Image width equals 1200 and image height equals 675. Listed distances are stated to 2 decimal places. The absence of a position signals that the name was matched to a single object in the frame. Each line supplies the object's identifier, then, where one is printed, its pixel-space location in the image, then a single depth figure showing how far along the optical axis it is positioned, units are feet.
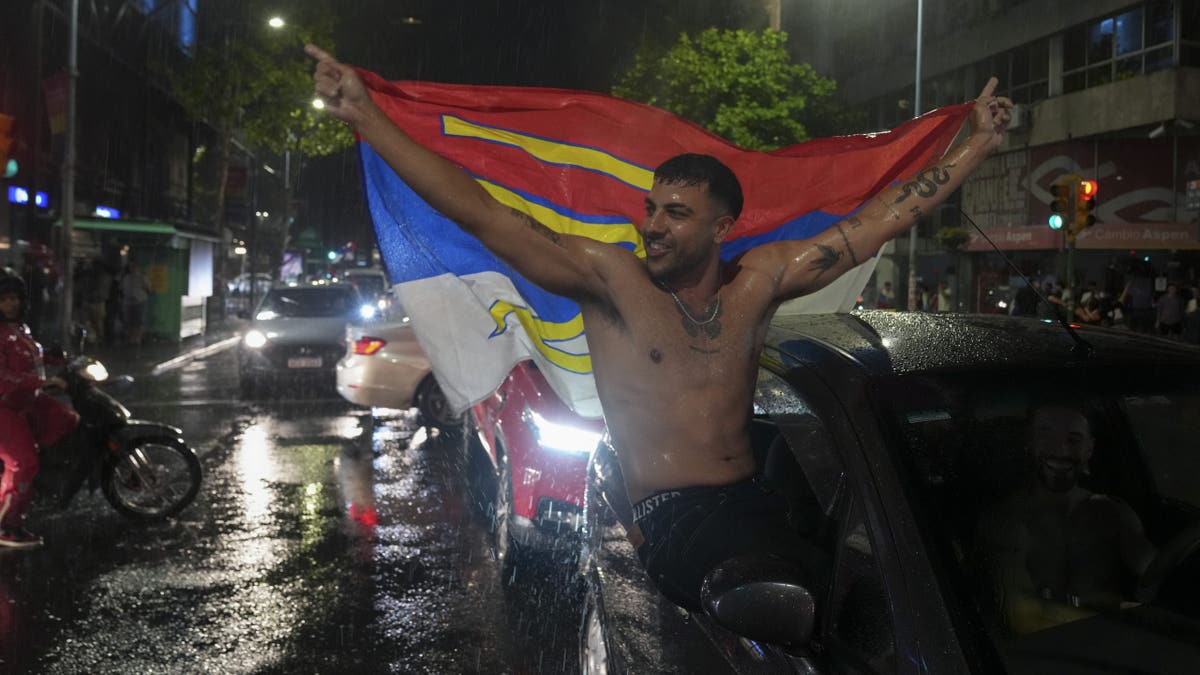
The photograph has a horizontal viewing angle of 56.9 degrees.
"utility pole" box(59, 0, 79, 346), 63.41
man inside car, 7.70
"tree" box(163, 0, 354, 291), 110.93
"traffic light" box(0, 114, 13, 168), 57.36
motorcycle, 24.13
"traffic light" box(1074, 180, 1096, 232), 45.21
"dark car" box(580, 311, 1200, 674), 6.89
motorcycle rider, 22.49
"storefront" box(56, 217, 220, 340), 77.10
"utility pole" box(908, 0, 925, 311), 92.07
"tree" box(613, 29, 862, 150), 104.73
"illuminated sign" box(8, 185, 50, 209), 75.41
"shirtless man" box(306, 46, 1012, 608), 9.23
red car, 18.62
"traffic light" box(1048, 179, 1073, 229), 45.24
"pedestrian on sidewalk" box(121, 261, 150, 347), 79.25
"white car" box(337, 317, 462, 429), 39.04
